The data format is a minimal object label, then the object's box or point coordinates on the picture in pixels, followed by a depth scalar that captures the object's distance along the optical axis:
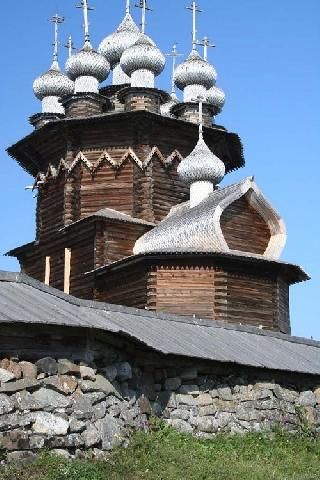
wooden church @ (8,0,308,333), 22.24
